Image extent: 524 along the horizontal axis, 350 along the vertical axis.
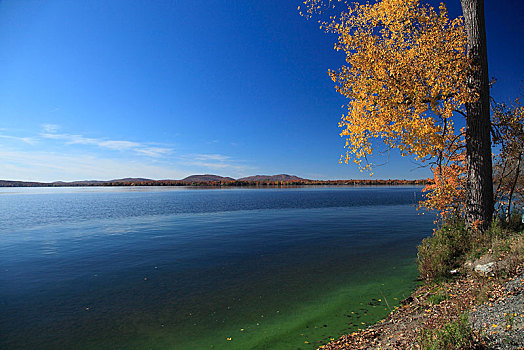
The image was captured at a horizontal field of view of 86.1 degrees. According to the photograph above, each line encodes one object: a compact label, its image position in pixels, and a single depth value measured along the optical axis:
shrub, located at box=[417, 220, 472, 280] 9.62
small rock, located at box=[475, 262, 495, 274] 7.78
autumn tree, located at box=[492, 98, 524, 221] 11.02
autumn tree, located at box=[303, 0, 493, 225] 9.72
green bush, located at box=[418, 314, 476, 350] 4.46
